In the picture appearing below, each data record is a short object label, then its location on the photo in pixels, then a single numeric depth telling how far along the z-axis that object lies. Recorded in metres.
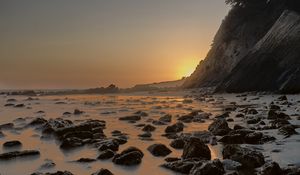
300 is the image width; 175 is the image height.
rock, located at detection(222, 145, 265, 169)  4.46
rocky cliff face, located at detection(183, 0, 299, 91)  30.09
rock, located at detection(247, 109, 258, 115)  9.94
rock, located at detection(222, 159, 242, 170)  4.38
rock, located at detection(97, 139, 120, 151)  5.85
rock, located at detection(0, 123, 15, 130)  9.10
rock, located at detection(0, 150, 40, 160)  5.44
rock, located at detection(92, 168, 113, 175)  4.25
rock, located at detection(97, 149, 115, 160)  5.30
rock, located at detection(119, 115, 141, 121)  10.10
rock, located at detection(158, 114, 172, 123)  9.60
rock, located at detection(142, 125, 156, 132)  8.01
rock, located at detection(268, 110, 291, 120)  8.18
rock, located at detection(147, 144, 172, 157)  5.48
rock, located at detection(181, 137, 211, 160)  4.96
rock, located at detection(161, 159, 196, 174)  4.46
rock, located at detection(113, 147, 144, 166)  4.98
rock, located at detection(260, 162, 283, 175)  4.00
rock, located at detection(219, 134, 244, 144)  5.92
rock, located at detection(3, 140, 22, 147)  6.44
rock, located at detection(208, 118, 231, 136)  6.79
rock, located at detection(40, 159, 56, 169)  4.90
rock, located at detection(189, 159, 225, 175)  4.08
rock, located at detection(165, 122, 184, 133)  7.65
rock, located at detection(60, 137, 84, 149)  6.26
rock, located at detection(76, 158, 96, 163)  5.16
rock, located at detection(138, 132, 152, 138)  7.16
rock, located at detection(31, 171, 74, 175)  4.28
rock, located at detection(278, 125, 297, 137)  6.10
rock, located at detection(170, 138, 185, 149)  5.90
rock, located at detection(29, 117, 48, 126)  9.48
